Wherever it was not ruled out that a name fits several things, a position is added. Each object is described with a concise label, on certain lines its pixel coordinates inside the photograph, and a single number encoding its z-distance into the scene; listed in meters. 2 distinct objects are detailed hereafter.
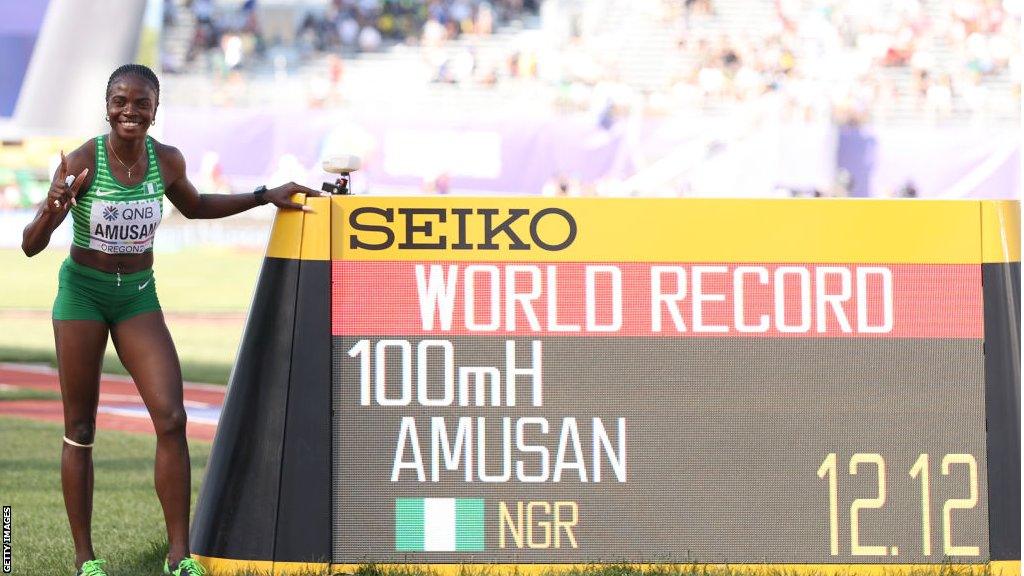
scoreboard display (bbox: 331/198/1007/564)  9.53
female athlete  9.66
